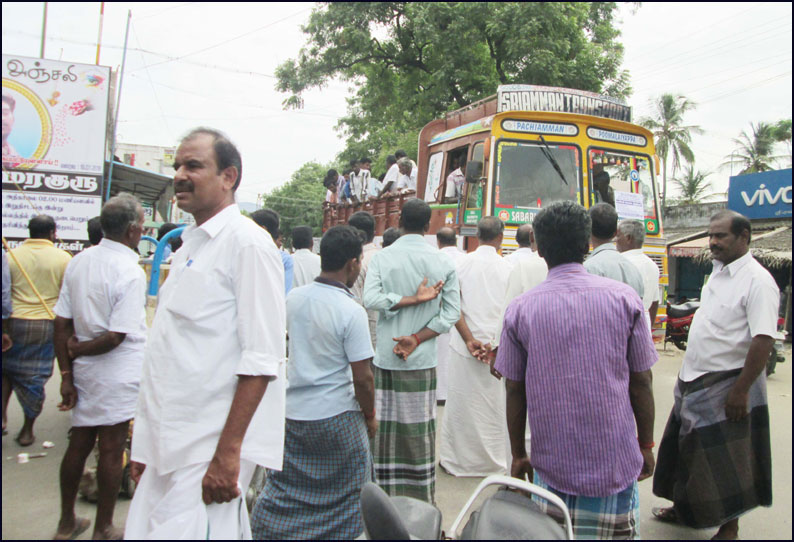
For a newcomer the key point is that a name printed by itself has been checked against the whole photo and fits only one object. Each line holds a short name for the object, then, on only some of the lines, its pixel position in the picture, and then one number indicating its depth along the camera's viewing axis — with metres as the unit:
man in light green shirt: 3.32
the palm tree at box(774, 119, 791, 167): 25.30
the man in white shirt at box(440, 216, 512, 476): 4.20
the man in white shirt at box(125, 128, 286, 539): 1.69
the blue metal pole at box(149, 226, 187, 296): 3.71
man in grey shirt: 3.34
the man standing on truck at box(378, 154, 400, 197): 10.02
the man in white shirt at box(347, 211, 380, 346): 5.10
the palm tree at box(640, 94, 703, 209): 30.39
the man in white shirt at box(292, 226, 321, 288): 5.20
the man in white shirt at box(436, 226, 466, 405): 6.11
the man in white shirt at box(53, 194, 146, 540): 2.93
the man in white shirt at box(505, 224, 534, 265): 4.50
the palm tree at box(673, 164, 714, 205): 29.48
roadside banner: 6.23
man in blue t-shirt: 2.53
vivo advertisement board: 13.60
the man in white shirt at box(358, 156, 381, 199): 11.07
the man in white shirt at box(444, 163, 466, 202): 7.83
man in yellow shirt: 4.37
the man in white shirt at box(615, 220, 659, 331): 4.03
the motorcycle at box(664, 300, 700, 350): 10.05
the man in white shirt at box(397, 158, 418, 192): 9.80
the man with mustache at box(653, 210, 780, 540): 2.98
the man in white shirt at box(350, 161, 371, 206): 11.39
